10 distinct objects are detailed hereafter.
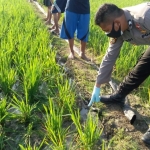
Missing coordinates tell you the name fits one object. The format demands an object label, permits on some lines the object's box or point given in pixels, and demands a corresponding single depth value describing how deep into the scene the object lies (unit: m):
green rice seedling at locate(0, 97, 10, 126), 1.97
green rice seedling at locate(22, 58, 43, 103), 2.32
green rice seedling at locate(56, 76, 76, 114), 2.21
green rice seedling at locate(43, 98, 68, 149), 1.85
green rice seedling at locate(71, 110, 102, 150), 1.79
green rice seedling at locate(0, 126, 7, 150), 1.85
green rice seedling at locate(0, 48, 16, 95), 2.38
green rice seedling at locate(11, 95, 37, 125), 2.03
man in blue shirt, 3.60
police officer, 1.99
